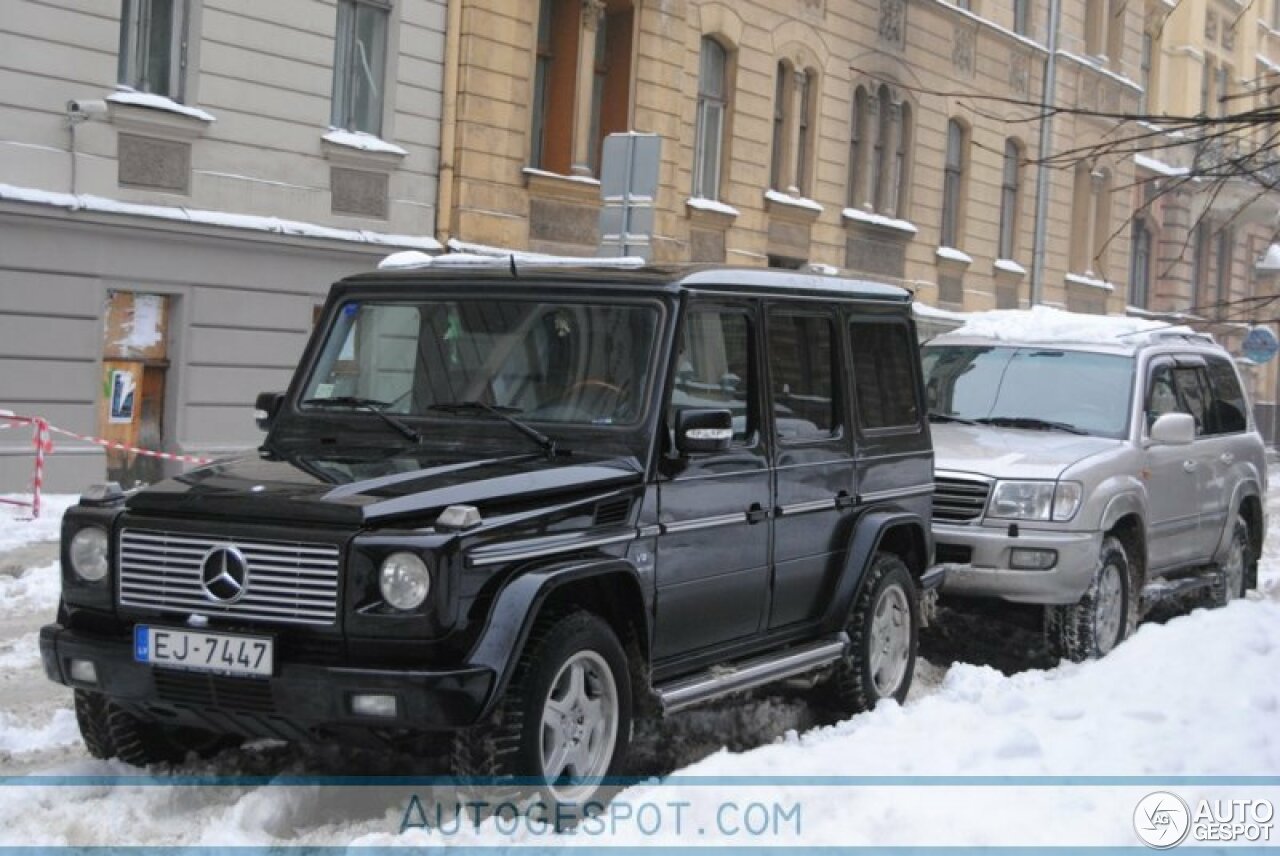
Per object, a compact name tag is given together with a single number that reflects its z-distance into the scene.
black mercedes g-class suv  5.50
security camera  15.61
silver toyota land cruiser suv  9.69
